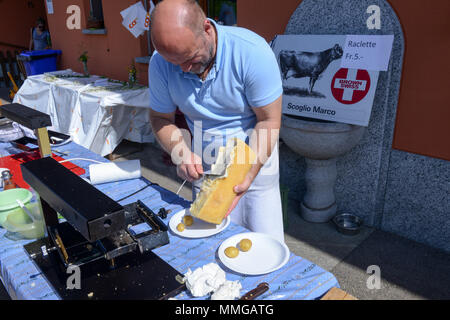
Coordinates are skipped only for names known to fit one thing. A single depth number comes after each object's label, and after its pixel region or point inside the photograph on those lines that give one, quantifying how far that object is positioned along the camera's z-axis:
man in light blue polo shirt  1.54
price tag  3.05
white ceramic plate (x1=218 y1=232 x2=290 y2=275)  1.48
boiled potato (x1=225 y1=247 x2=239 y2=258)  1.55
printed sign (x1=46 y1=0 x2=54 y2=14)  8.06
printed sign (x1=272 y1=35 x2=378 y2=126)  3.24
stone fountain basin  3.14
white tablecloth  5.12
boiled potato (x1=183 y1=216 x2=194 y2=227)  1.84
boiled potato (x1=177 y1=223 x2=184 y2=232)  1.79
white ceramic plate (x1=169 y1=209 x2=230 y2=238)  1.76
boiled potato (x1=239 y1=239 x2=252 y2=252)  1.58
